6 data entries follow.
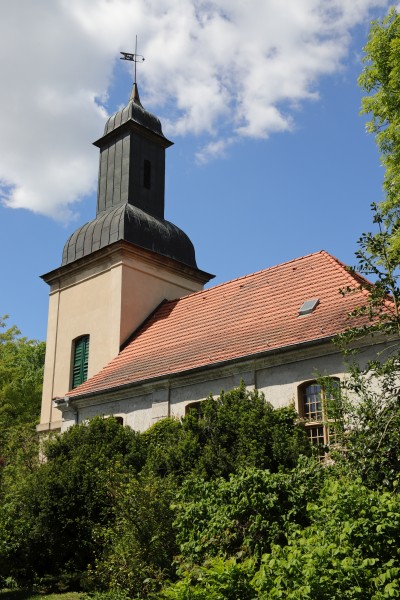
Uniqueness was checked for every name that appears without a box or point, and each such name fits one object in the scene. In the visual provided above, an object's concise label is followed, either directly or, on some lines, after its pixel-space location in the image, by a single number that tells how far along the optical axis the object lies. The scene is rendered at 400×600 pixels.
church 15.55
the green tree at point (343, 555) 6.18
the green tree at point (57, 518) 14.01
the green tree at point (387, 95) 12.99
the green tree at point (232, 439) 13.18
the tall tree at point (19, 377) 32.59
